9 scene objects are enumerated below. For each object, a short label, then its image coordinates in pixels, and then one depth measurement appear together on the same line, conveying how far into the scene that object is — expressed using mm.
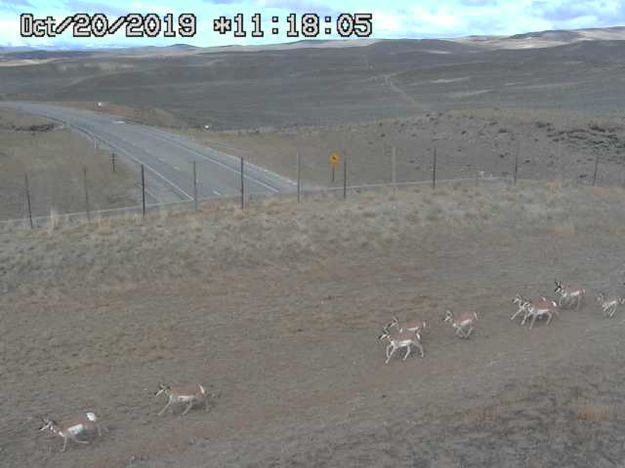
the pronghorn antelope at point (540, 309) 17172
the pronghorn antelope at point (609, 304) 17766
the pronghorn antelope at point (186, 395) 12844
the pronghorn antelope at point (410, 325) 15843
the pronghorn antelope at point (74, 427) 11695
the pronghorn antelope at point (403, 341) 15203
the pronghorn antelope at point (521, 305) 17547
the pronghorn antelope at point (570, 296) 18359
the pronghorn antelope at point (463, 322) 16609
